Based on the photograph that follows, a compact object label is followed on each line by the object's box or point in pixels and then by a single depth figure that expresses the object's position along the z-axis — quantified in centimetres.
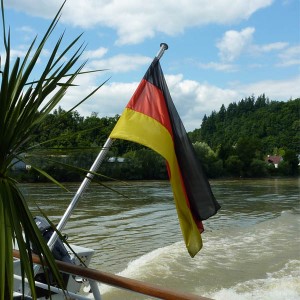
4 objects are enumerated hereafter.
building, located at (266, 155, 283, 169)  9956
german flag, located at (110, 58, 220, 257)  386
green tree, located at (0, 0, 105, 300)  205
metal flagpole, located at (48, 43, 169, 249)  390
